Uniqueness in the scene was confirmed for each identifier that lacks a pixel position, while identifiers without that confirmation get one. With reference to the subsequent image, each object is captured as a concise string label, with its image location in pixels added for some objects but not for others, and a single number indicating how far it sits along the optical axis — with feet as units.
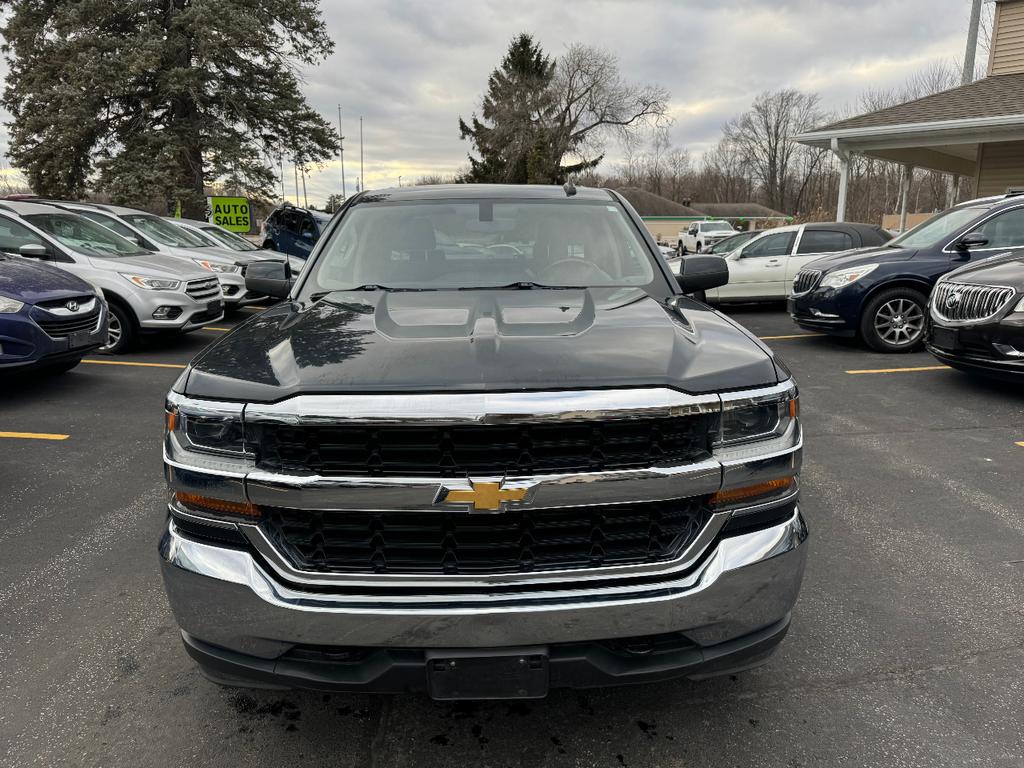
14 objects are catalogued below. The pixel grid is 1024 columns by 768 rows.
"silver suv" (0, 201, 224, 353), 28.43
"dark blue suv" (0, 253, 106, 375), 20.08
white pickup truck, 104.06
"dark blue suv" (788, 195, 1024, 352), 27.27
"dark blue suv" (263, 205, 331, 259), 56.70
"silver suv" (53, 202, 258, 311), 35.65
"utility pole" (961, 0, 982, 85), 73.97
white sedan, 40.83
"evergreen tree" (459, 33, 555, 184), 162.71
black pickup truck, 6.03
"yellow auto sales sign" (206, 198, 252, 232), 64.85
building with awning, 49.90
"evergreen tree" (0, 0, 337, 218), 77.56
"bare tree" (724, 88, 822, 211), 247.29
